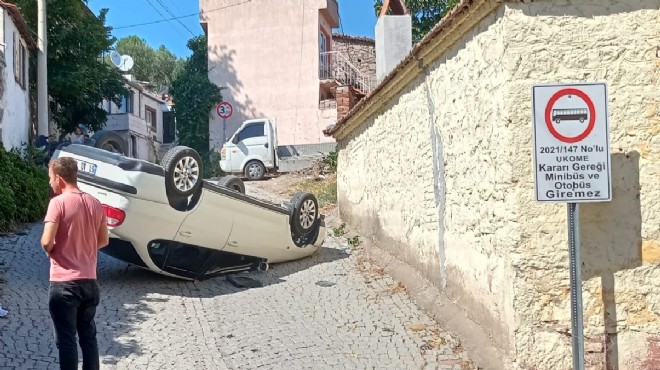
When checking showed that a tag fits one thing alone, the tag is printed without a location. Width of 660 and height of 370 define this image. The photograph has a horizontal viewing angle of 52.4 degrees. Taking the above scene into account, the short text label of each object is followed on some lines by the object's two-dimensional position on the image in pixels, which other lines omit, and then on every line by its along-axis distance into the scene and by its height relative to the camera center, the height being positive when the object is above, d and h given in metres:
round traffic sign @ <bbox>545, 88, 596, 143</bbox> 4.19 +0.41
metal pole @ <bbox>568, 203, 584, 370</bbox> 4.21 -0.67
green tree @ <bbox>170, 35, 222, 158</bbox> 26.20 +3.12
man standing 4.66 -0.53
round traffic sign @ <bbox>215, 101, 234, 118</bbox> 23.38 +2.65
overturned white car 7.43 -0.35
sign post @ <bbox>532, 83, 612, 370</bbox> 4.18 +0.18
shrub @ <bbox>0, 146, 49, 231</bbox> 10.77 -0.08
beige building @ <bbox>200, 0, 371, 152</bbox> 25.73 +4.65
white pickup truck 20.33 +1.00
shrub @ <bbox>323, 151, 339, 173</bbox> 19.38 +0.64
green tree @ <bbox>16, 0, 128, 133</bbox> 21.23 +4.14
